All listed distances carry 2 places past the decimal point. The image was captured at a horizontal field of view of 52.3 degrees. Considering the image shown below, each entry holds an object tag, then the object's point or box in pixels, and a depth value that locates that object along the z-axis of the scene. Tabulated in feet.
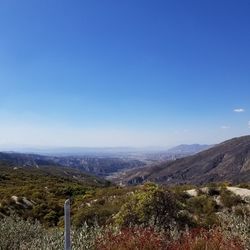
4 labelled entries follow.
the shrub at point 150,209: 24.65
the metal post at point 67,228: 9.18
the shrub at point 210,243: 13.04
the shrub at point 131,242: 13.13
